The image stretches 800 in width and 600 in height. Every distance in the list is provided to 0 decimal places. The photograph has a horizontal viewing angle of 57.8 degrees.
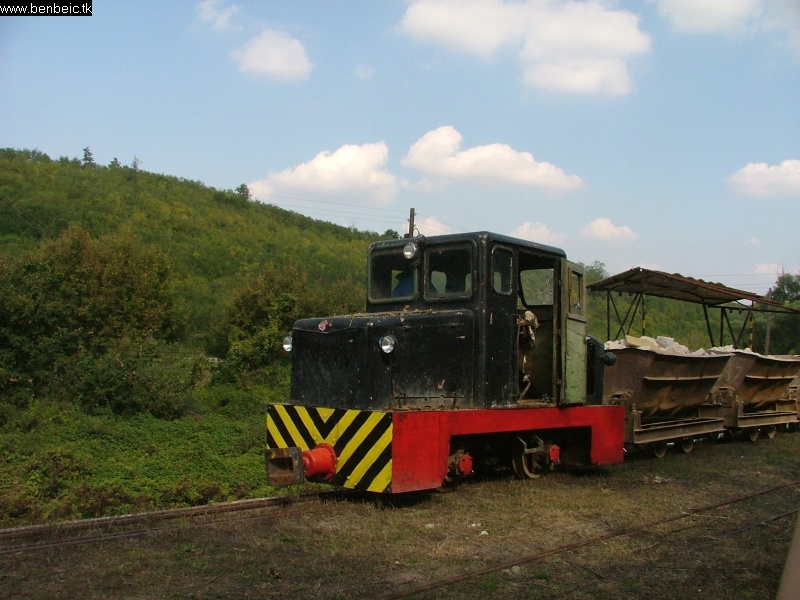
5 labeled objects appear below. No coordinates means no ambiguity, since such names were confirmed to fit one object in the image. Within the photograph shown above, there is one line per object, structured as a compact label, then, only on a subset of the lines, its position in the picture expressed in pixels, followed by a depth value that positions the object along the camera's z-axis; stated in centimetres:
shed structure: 1349
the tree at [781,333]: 3356
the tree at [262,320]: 2178
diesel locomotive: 643
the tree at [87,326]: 1653
